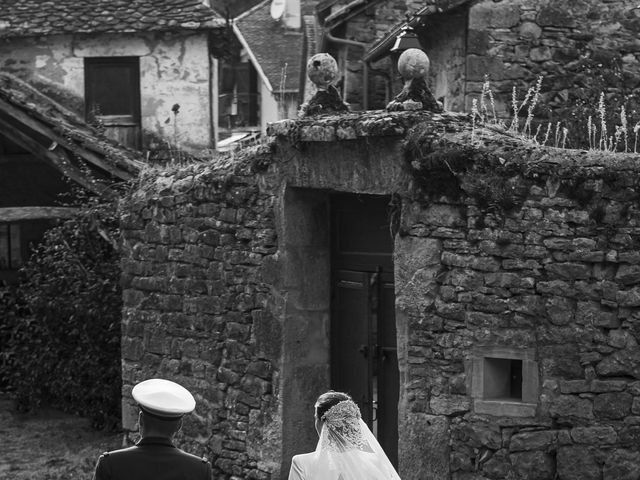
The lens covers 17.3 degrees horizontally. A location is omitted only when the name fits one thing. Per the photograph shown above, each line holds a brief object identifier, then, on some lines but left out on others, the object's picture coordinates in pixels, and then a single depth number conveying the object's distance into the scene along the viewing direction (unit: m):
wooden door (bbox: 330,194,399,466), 14.11
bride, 9.13
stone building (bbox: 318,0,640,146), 18.85
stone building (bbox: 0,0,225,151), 26.69
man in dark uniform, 8.00
